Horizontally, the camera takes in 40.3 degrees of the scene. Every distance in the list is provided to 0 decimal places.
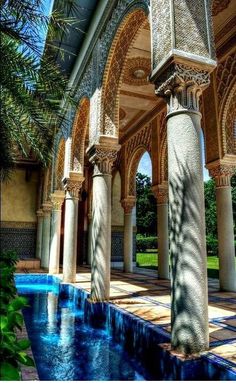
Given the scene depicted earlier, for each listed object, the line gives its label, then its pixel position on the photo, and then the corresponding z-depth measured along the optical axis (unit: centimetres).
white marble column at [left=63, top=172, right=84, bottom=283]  913
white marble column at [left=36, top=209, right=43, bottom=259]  1593
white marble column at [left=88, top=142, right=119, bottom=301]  620
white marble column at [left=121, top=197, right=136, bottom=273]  1245
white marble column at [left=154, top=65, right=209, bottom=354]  312
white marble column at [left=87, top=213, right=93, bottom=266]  1611
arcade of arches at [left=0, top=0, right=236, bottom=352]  329
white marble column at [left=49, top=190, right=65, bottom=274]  1205
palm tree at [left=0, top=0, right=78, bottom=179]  402
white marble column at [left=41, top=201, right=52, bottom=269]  1417
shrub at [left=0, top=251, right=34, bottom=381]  107
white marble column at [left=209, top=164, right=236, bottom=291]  723
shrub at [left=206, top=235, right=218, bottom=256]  2841
